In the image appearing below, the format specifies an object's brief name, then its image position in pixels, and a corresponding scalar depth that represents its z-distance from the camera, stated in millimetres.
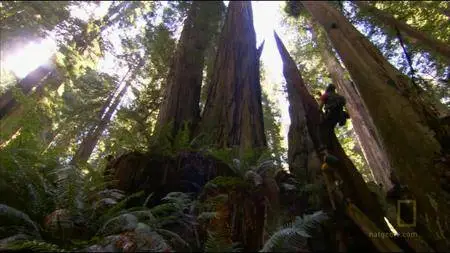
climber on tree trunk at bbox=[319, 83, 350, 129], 3967
